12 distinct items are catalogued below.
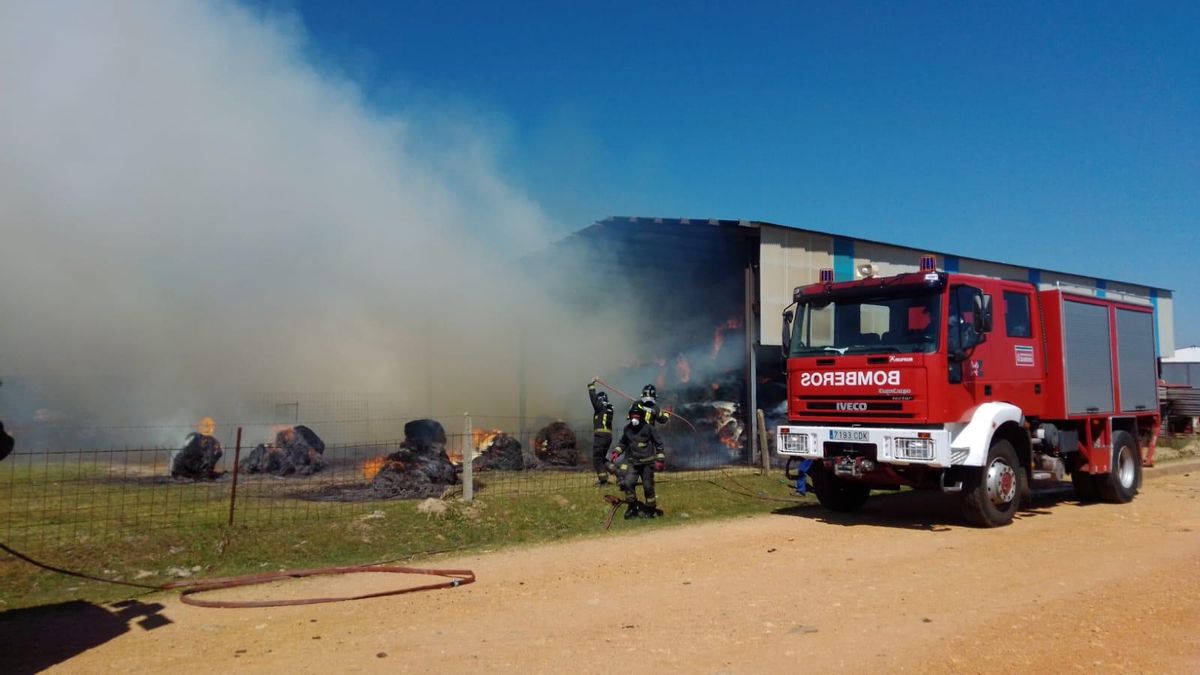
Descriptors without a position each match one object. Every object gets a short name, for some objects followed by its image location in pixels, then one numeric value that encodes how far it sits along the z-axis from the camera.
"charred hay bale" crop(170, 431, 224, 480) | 13.45
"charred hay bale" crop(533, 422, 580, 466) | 15.94
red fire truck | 8.51
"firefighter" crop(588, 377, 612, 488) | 12.93
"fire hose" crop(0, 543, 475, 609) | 5.92
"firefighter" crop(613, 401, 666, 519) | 9.80
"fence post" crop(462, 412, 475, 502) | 9.71
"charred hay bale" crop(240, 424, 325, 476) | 13.99
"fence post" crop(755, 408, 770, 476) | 13.23
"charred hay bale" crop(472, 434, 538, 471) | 14.82
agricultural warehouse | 15.80
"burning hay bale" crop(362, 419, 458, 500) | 11.32
